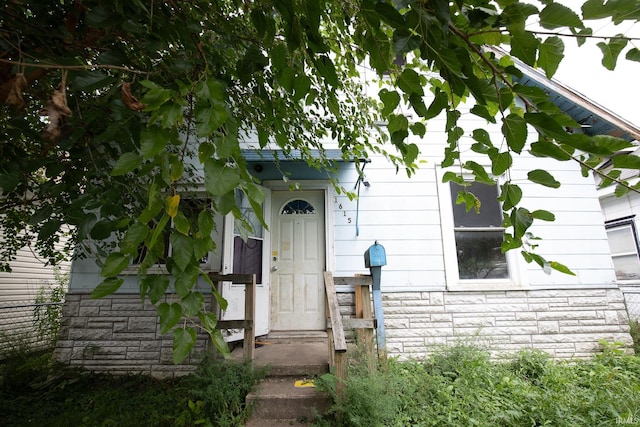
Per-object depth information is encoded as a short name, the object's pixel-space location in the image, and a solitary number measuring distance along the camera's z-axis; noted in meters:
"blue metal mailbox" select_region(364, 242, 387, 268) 3.51
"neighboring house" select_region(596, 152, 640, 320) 6.20
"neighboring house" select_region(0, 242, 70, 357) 5.99
